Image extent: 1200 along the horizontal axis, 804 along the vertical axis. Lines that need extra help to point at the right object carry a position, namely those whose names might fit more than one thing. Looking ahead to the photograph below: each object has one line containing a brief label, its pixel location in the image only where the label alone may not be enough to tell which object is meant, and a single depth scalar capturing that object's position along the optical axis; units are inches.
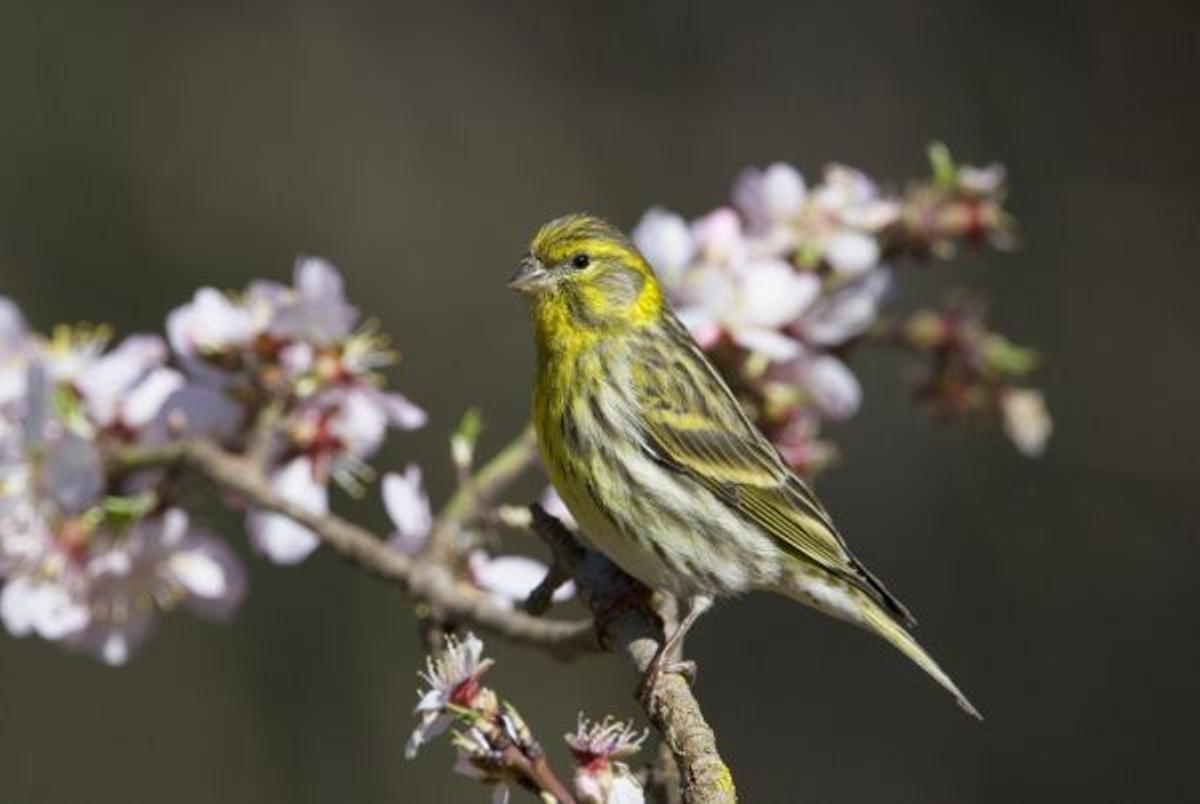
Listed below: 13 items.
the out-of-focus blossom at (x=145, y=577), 188.1
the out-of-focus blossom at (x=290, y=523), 187.2
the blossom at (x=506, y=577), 186.7
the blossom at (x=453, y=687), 130.4
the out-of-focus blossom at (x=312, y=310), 185.8
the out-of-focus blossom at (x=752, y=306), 191.0
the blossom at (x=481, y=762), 128.0
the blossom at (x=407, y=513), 187.3
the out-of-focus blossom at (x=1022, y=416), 204.2
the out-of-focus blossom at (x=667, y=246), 202.8
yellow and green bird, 185.5
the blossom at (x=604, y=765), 127.3
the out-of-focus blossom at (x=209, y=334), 187.2
